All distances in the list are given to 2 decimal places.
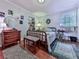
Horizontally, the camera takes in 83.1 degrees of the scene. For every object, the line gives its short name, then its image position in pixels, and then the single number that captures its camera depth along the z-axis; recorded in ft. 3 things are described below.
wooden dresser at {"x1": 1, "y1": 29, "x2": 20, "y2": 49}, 6.58
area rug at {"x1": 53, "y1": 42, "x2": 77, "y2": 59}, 5.22
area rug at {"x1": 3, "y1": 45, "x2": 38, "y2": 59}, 4.88
